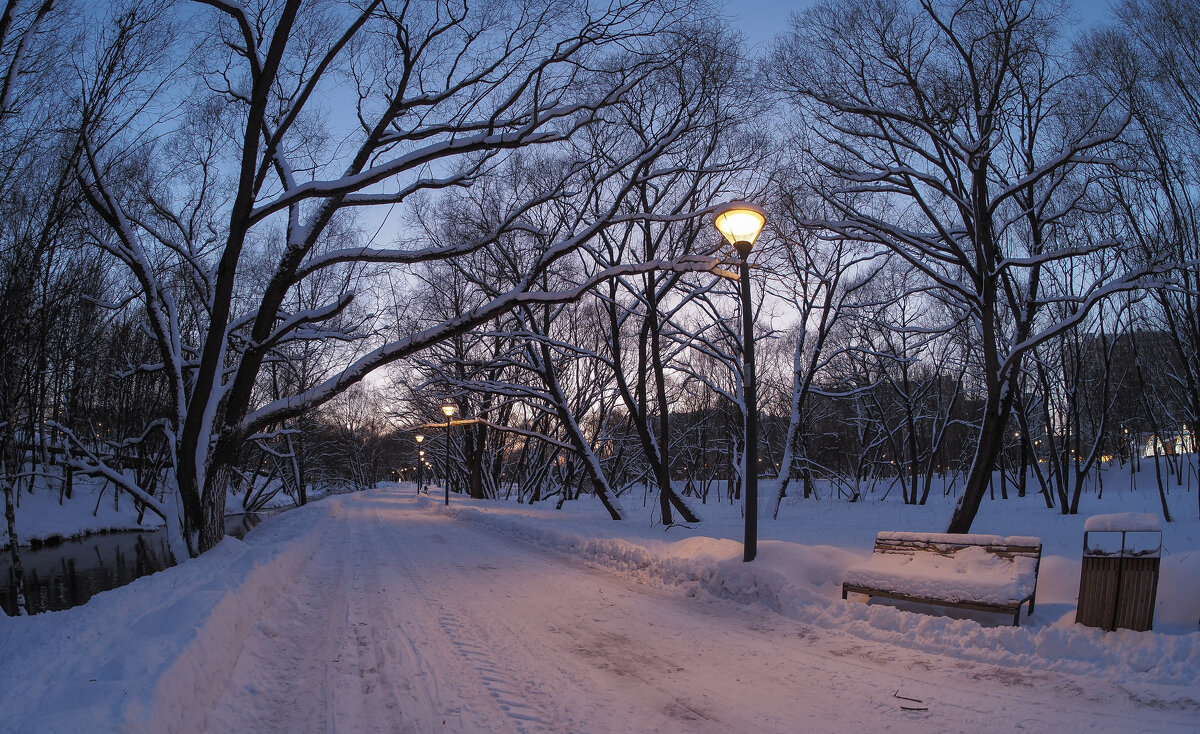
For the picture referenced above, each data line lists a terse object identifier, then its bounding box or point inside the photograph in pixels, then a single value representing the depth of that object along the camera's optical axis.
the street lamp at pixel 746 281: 8.02
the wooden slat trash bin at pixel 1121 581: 5.14
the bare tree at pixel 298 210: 9.16
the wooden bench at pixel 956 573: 5.82
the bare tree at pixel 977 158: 10.42
